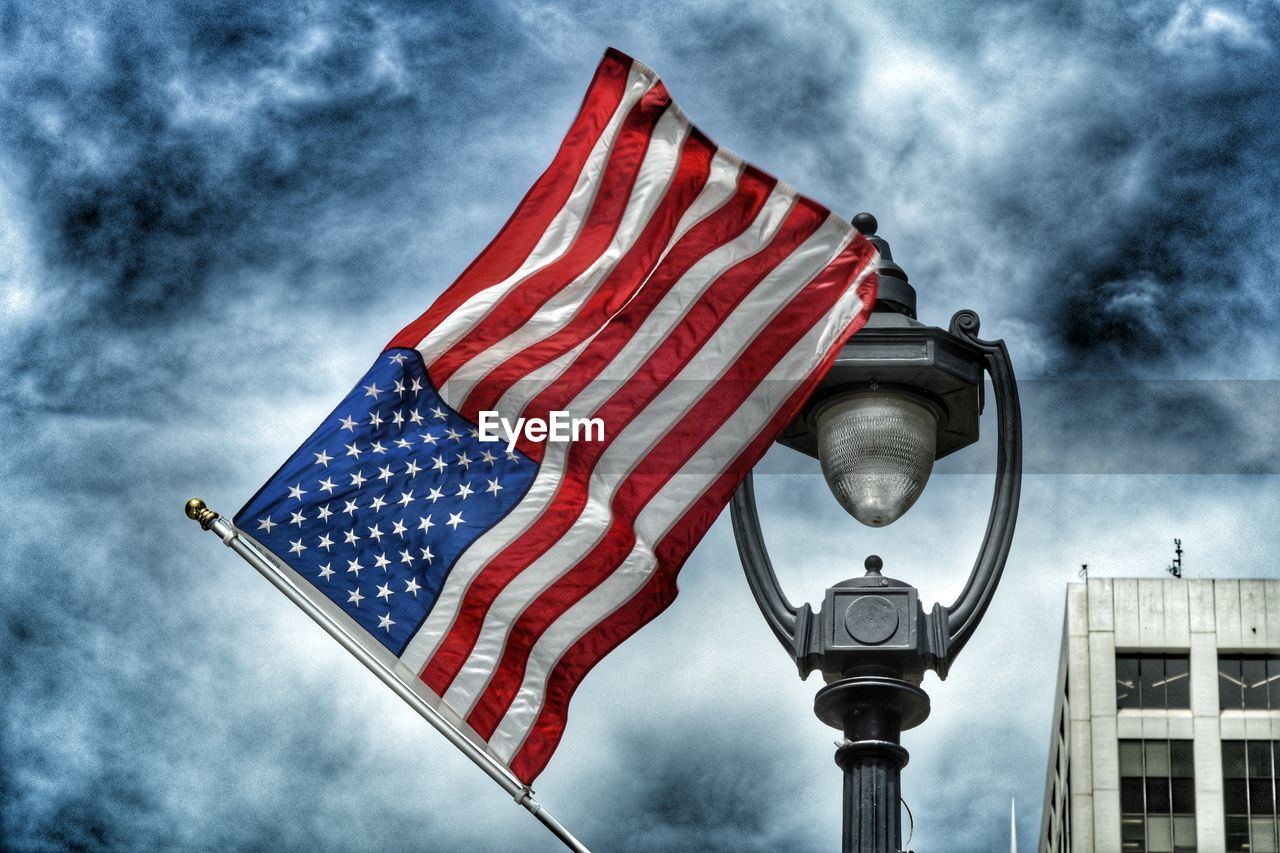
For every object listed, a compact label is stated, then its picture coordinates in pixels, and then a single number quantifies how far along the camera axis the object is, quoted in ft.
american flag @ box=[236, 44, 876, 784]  41.45
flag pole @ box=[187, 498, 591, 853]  39.63
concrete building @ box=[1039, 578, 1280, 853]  266.98
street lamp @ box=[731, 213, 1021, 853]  33.35
